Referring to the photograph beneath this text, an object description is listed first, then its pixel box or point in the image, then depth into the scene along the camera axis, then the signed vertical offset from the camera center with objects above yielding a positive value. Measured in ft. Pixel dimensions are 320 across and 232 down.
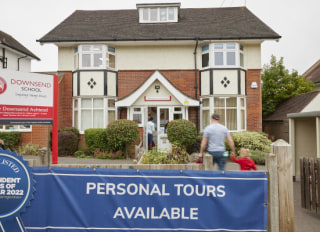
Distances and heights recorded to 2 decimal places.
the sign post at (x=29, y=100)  14.58 +1.20
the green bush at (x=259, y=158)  36.94 -5.54
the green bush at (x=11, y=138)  44.27 -3.18
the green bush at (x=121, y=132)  41.42 -2.08
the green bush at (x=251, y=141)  42.96 -3.66
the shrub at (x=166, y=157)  25.57 -3.87
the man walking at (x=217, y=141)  16.63 -1.40
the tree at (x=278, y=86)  65.67 +8.72
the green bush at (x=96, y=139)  43.96 -3.29
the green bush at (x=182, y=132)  41.34 -2.03
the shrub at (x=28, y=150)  43.18 -5.04
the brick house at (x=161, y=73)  47.85 +8.97
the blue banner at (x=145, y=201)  11.51 -3.65
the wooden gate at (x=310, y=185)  18.48 -4.83
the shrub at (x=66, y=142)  43.78 -3.88
